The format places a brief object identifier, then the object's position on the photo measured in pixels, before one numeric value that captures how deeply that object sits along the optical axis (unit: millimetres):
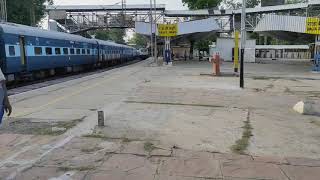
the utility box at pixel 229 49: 58625
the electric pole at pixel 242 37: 20625
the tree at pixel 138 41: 157825
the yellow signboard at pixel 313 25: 36344
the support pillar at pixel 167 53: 47500
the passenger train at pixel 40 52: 20484
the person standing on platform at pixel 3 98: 5844
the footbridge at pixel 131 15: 66188
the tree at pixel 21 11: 56094
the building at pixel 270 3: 71275
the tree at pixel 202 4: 78306
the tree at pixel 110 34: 116650
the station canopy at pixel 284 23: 40344
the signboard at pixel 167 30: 46500
